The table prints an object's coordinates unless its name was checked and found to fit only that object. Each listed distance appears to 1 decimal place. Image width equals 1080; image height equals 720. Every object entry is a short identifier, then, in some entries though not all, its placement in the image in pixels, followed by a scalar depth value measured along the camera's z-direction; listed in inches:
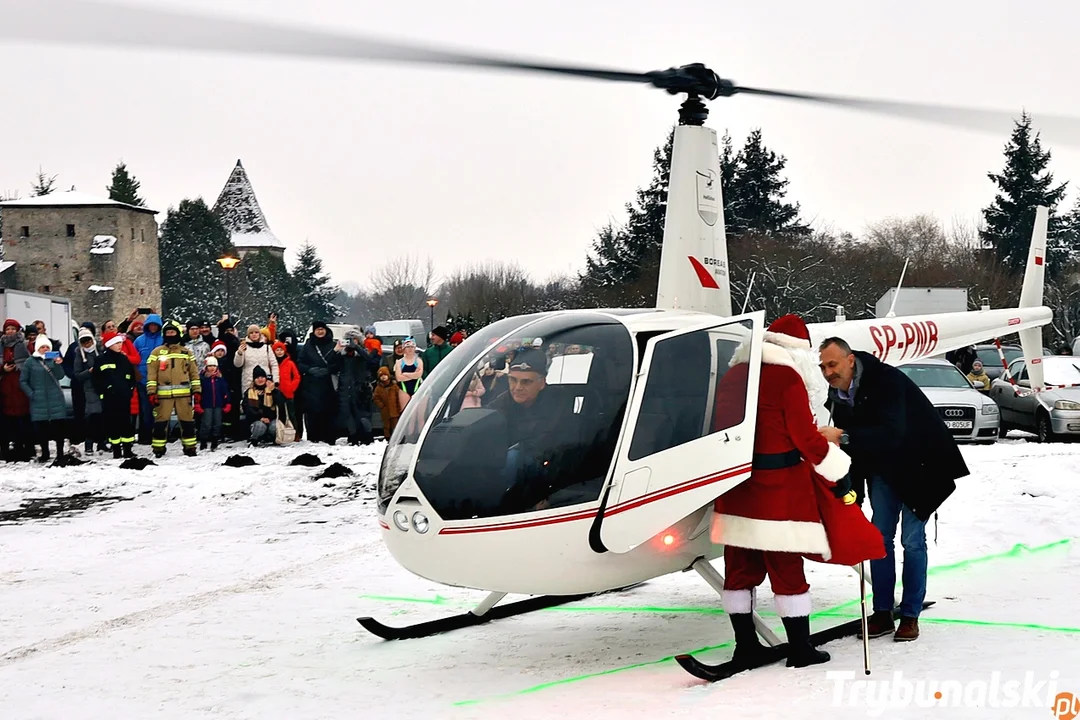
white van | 1566.2
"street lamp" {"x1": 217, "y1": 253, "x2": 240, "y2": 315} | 863.1
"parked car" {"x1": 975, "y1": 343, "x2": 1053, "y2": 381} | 986.7
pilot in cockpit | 205.5
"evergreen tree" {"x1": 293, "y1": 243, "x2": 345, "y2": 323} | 2834.6
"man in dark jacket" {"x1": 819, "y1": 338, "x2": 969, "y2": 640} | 236.1
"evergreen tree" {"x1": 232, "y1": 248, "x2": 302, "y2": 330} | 2588.6
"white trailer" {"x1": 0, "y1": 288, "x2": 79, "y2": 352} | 1067.9
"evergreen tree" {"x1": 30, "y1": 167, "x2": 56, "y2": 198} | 3137.3
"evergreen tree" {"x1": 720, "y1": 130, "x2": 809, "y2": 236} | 1796.3
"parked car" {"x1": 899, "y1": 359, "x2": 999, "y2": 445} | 656.4
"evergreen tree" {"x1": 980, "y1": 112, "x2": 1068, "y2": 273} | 2185.0
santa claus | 212.5
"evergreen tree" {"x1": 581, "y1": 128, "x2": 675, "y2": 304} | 1784.0
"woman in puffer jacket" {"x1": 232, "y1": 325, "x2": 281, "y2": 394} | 611.8
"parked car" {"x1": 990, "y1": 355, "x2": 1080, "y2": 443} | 663.1
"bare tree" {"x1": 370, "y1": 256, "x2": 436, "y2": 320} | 3929.6
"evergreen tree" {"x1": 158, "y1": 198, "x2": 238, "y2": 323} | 2566.4
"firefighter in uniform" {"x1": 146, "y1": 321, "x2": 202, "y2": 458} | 564.1
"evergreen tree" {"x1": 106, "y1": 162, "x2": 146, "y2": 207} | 2815.0
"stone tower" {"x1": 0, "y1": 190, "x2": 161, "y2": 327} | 2605.8
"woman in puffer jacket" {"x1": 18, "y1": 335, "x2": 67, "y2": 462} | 549.3
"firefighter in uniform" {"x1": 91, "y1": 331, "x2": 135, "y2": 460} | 557.0
